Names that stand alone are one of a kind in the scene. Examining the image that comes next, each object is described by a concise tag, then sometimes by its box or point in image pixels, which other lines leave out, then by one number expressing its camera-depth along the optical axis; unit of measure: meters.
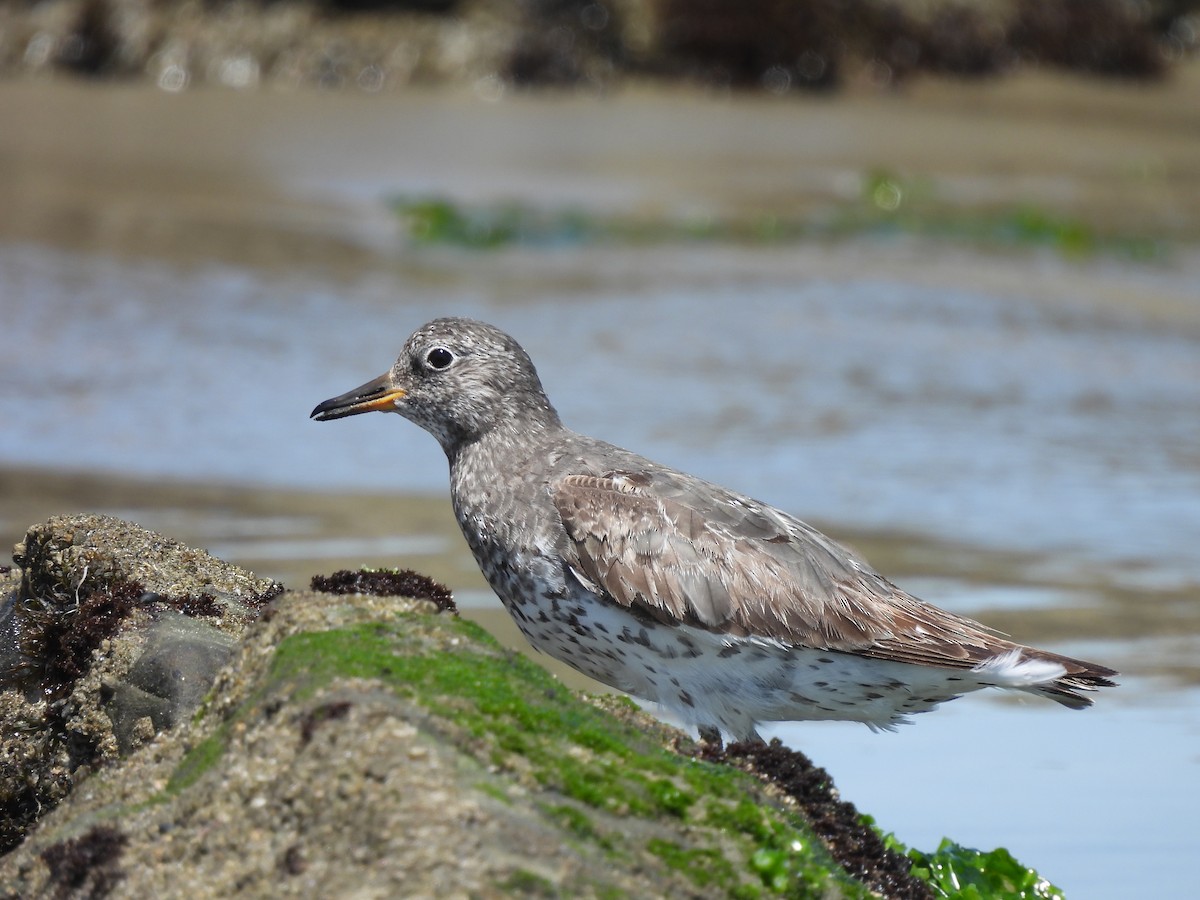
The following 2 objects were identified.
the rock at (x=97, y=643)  8.80
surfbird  10.28
